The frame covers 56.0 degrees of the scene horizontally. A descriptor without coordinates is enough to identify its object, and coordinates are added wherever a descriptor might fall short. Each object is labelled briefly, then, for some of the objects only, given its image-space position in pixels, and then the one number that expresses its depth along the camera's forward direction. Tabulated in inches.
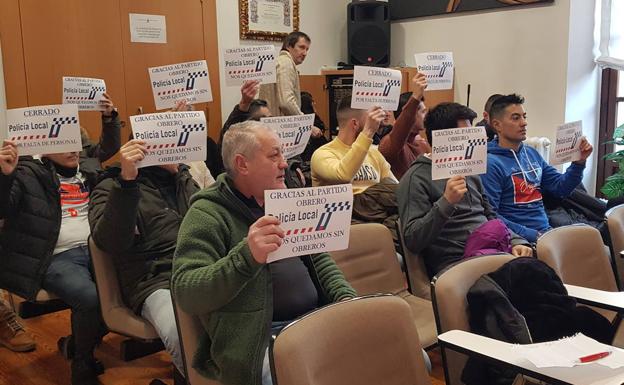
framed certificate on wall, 224.4
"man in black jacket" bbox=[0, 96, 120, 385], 103.5
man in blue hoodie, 127.9
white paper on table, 57.8
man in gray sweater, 98.6
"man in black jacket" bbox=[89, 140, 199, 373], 87.4
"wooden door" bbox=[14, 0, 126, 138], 172.6
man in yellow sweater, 118.7
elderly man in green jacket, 61.9
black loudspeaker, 245.6
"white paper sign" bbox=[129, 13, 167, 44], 195.2
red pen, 58.7
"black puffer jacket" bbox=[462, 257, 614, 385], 67.9
